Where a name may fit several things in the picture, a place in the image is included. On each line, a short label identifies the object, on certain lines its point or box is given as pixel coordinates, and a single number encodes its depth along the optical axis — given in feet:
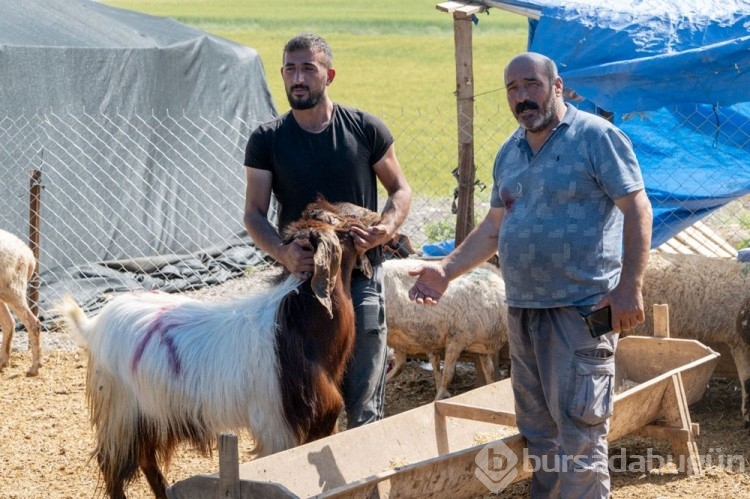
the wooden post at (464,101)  25.03
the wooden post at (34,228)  30.25
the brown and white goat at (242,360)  14.97
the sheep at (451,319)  23.25
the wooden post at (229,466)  12.40
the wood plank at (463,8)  24.84
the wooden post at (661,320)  21.17
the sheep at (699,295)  22.90
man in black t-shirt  15.62
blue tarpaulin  22.50
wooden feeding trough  13.12
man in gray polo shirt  12.99
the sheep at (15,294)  27.37
